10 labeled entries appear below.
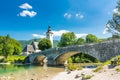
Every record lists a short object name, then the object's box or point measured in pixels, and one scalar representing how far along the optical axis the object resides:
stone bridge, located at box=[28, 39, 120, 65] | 15.43
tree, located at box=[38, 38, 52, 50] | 33.80
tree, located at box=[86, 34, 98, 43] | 32.40
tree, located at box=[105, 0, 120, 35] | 16.23
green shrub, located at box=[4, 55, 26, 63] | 31.01
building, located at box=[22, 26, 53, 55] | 41.05
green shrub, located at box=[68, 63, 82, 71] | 11.66
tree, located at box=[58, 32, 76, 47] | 32.63
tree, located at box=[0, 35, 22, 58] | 32.07
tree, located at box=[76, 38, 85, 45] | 32.68
